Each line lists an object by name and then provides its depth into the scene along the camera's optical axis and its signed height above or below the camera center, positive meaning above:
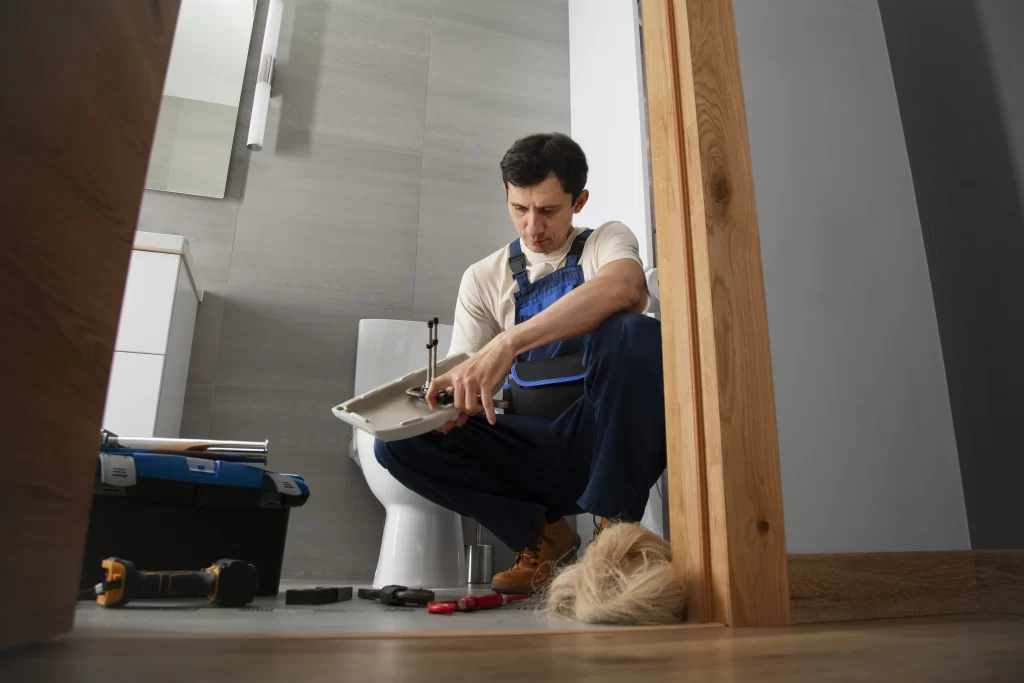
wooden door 0.37 +0.16
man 1.08 +0.24
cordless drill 0.72 -0.03
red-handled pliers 0.80 -0.06
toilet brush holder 1.80 -0.03
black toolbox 0.92 +0.05
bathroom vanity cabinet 1.54 +0.44
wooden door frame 0.73 +0.23
